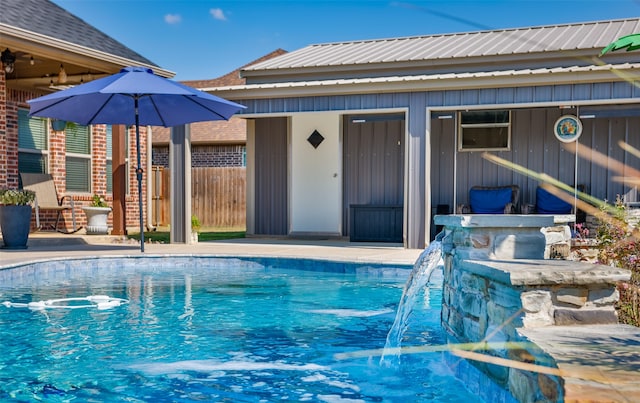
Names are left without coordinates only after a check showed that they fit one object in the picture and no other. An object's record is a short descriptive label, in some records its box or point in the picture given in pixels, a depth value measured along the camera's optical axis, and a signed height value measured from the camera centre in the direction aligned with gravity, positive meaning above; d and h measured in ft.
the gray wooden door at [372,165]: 39.50 +1.55
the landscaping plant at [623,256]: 12.41 -1.43
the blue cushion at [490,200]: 35.76 -0.54
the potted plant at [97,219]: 38.88 -1.72
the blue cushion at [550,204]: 34.63 -0.76
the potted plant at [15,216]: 30.22 -1.20
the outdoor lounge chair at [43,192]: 37.22 -0.10
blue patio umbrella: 27.42 +4.11
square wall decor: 41.36 +3.31
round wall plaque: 34.83 +3.38
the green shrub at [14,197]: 30.19 -0.30
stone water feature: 7.54 -1.66
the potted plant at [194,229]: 36.80 -2.24
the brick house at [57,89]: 32.04 +5.82
